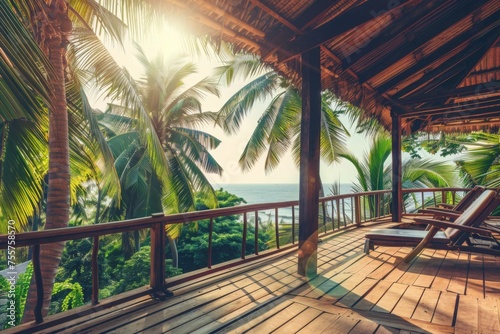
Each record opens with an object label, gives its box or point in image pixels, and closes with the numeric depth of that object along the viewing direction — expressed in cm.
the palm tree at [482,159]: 744
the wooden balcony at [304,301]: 204
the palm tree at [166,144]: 1012
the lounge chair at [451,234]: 309
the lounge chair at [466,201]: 427
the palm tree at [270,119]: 976
